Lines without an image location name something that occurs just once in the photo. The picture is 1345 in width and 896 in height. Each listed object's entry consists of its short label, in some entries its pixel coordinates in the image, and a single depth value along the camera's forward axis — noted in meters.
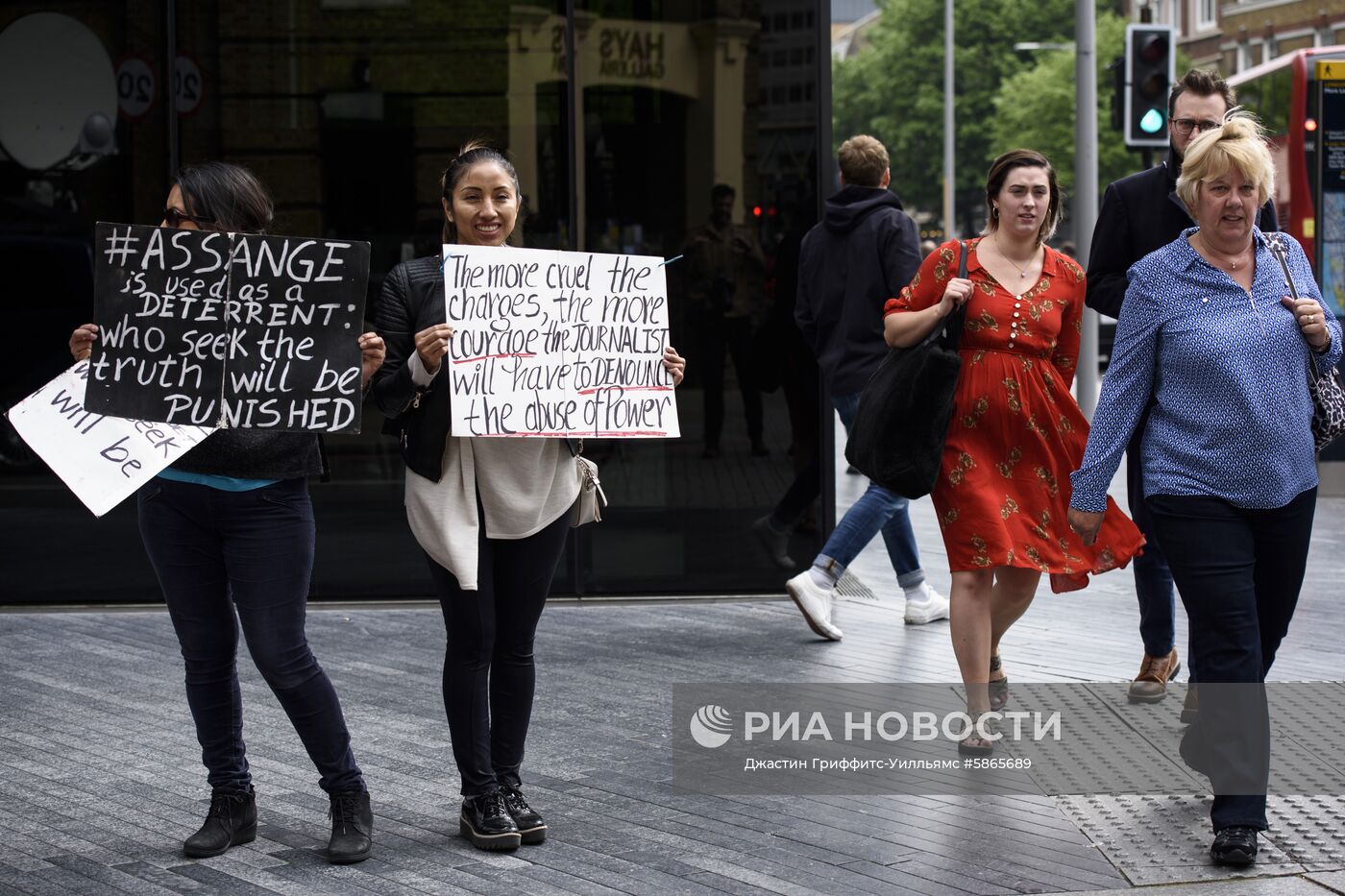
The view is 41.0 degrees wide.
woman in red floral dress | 5.36
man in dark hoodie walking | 7.58
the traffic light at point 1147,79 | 14.12
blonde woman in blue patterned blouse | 4.46
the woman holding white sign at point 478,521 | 4.49
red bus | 12.88
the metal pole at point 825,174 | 8.28
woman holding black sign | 4.39
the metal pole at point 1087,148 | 14.59
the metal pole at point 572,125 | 8.32
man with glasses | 5.68
